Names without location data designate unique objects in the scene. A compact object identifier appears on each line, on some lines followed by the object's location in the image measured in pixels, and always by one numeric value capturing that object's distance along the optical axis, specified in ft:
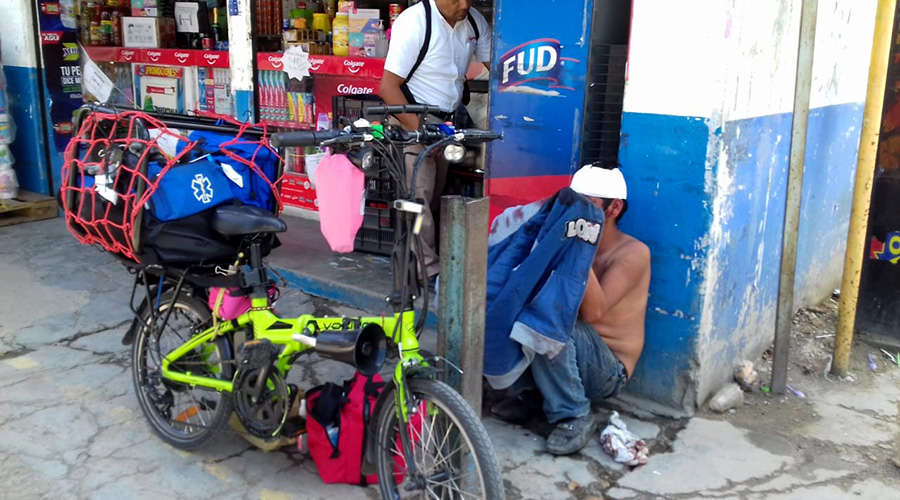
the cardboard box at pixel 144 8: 24.82
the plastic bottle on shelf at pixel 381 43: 19.45
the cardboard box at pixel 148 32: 24.80
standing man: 14.90
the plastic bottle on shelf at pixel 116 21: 25.62
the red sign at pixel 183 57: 23.29
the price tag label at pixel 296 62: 20.35
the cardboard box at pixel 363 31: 19.57
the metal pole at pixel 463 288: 9.07
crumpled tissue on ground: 10.93
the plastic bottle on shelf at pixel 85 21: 25.07
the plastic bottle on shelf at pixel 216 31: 23.91
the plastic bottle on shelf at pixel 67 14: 23.92
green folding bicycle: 8.58
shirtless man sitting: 11.24
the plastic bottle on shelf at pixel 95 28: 25.32
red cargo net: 9.78
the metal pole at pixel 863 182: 12.96
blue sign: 13.23
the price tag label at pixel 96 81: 24.97
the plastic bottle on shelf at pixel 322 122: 20.76
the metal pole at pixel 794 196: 12.37
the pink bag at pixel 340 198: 8.75
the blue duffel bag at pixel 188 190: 9.82
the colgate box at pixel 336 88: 19.60
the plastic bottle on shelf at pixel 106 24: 25.40
